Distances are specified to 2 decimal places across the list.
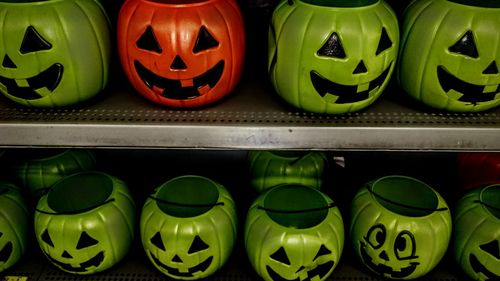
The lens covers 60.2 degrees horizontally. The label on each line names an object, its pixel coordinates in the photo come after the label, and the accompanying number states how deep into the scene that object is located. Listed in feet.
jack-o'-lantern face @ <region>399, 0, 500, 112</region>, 2.75
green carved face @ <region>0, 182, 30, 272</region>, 3.76
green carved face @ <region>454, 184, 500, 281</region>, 3.50
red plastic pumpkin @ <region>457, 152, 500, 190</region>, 4.23
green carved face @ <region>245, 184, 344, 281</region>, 3.40
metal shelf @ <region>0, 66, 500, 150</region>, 2.94
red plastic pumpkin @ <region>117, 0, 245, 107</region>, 2.82
